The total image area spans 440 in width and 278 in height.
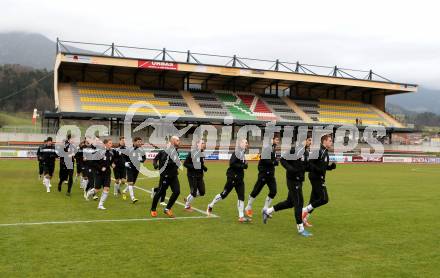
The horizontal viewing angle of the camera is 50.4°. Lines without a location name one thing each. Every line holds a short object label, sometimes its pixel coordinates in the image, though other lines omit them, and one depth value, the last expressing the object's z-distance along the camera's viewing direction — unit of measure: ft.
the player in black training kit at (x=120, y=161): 56.24
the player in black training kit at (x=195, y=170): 47.65
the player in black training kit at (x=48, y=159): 62.39
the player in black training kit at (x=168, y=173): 42.27
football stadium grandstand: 167.51
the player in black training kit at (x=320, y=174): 37.14
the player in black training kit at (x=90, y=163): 50.87
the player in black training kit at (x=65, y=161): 61.00
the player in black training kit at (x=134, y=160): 54.44
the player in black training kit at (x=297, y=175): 35.53
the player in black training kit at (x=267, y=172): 41.65
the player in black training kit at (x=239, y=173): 41.06
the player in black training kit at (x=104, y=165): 48.98
